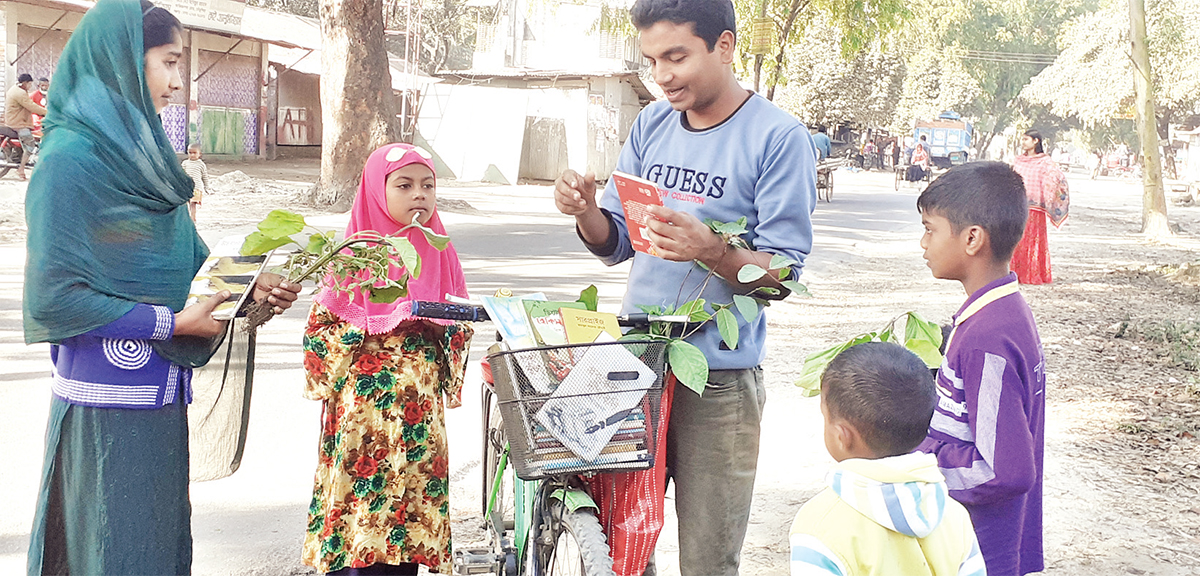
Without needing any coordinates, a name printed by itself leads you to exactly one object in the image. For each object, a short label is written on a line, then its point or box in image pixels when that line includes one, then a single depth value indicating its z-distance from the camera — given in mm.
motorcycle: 16641
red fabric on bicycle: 2555
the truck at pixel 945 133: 61875
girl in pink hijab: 3115
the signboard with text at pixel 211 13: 22094
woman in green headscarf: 2420
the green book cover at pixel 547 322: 2371
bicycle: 2254
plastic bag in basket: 2258
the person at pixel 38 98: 16312
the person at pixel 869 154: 49156
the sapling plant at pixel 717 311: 2359
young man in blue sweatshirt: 2514
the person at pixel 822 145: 24797
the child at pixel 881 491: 1851
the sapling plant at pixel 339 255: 2627
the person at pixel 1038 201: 10234
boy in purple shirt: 2283
